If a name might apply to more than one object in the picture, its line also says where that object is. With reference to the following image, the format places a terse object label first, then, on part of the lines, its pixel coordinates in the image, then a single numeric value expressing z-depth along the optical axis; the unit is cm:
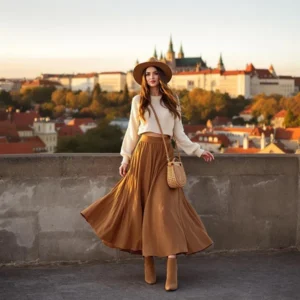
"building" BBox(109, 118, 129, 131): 9189
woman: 356
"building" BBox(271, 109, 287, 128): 9770
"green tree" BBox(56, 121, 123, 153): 6265
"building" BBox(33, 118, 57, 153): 8371
